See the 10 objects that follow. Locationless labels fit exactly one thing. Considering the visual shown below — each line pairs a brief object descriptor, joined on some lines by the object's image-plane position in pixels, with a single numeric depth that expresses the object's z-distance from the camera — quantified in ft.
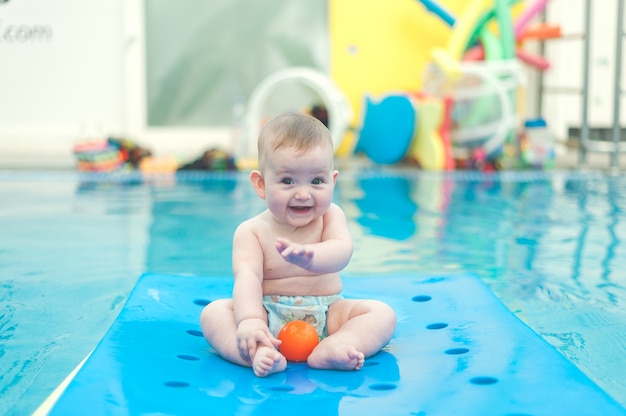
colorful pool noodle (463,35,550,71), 17.49
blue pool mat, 4.34
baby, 5.02
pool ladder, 15.92
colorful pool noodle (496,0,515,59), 16.99
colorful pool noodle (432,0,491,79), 17.61
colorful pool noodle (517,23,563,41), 17.66
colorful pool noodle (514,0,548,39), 18.13
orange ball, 5.22
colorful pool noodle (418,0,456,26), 18.67
